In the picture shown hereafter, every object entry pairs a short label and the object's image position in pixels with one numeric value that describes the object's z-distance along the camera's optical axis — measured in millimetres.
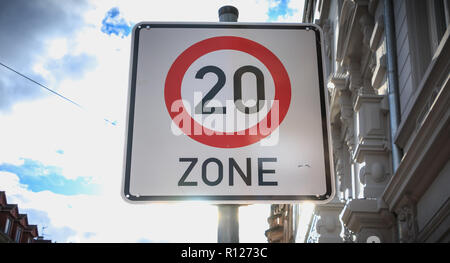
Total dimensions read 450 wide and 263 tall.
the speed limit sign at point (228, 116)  2312
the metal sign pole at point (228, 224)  2039
